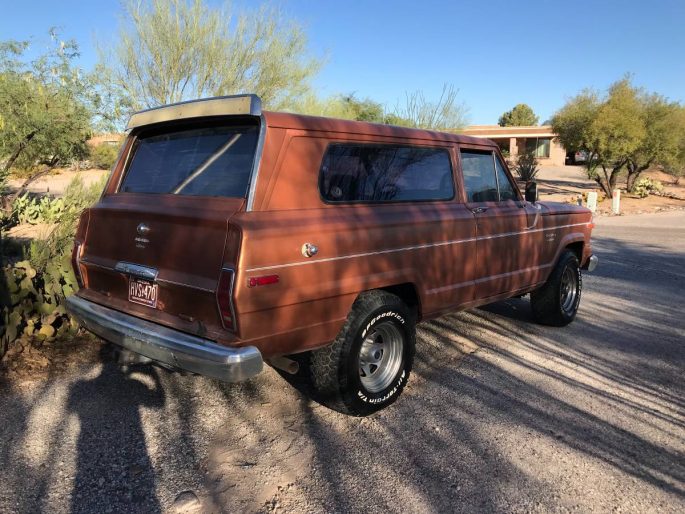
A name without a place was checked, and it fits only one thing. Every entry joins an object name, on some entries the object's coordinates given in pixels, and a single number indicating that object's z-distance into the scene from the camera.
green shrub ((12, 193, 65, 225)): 10.19
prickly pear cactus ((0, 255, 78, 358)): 4.42
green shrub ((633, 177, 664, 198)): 27.75
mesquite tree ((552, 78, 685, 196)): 24.67
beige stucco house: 52.06
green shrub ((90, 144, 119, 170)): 17.82
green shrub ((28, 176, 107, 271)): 4.99
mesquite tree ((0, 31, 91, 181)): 10.88
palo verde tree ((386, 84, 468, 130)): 28.59
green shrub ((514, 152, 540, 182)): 25.73
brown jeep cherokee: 3.01
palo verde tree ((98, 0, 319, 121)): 15.95
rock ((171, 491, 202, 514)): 2.71
